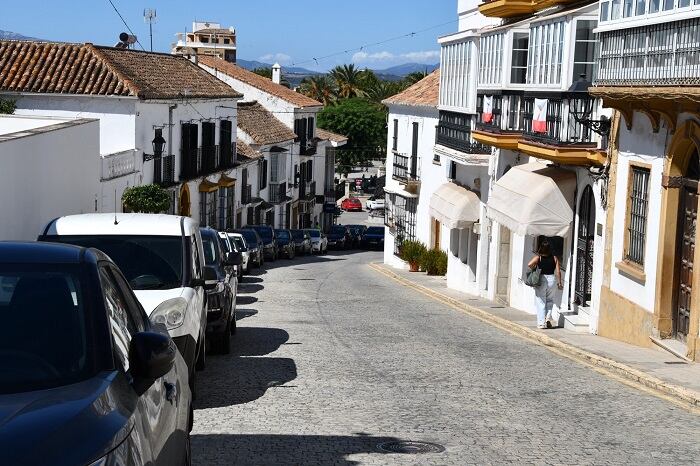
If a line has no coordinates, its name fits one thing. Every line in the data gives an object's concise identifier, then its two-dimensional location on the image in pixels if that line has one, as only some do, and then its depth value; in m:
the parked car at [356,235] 71.19
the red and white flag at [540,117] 23.41
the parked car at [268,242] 49.19
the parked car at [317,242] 60.38
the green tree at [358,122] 104.75
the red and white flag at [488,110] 28.14
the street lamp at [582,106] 21.06
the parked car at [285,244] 53.00
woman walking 21.33
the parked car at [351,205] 109.19
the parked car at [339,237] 68.50
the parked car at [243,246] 37.94
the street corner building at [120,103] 36.56
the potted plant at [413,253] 44.71
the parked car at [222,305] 15.03
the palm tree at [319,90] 113.81
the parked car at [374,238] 69.75
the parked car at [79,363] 4.29
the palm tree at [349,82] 115.06
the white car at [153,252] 11.69
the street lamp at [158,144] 39.21
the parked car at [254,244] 42.47
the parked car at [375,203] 97.60
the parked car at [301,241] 57.44
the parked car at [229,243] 31.78
